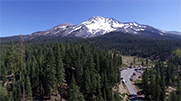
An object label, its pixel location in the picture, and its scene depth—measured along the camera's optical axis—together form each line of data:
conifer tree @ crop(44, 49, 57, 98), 31.52
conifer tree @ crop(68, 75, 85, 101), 28.77
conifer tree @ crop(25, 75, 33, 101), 32.07
